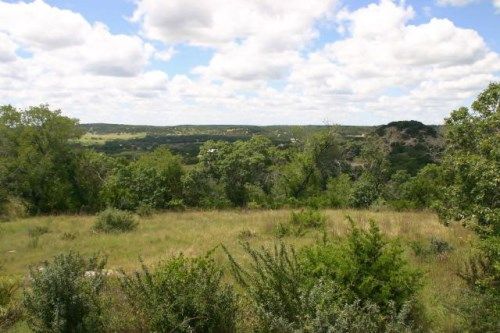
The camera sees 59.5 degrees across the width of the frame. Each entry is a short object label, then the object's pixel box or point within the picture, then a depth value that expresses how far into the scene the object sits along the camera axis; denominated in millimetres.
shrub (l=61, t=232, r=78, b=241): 16297
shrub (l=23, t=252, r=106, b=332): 5480
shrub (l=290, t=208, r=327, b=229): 15234
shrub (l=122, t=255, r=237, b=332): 5305
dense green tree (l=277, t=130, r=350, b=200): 38969
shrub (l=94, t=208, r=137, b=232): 17609
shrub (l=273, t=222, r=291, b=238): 14092
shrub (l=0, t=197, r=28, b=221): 28156
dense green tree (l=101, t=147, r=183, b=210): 26953
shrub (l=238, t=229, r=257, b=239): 14204
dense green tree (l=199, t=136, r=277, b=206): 37031
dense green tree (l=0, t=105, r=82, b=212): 29156
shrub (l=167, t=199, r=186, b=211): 28125
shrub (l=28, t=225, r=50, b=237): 17639
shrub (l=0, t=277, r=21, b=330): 6500
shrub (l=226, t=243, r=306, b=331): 5066
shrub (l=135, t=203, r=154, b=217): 23828
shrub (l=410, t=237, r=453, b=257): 10070
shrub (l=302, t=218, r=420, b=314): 5766
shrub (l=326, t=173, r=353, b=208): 31300
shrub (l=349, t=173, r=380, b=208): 29094
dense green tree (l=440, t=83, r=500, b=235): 8078
